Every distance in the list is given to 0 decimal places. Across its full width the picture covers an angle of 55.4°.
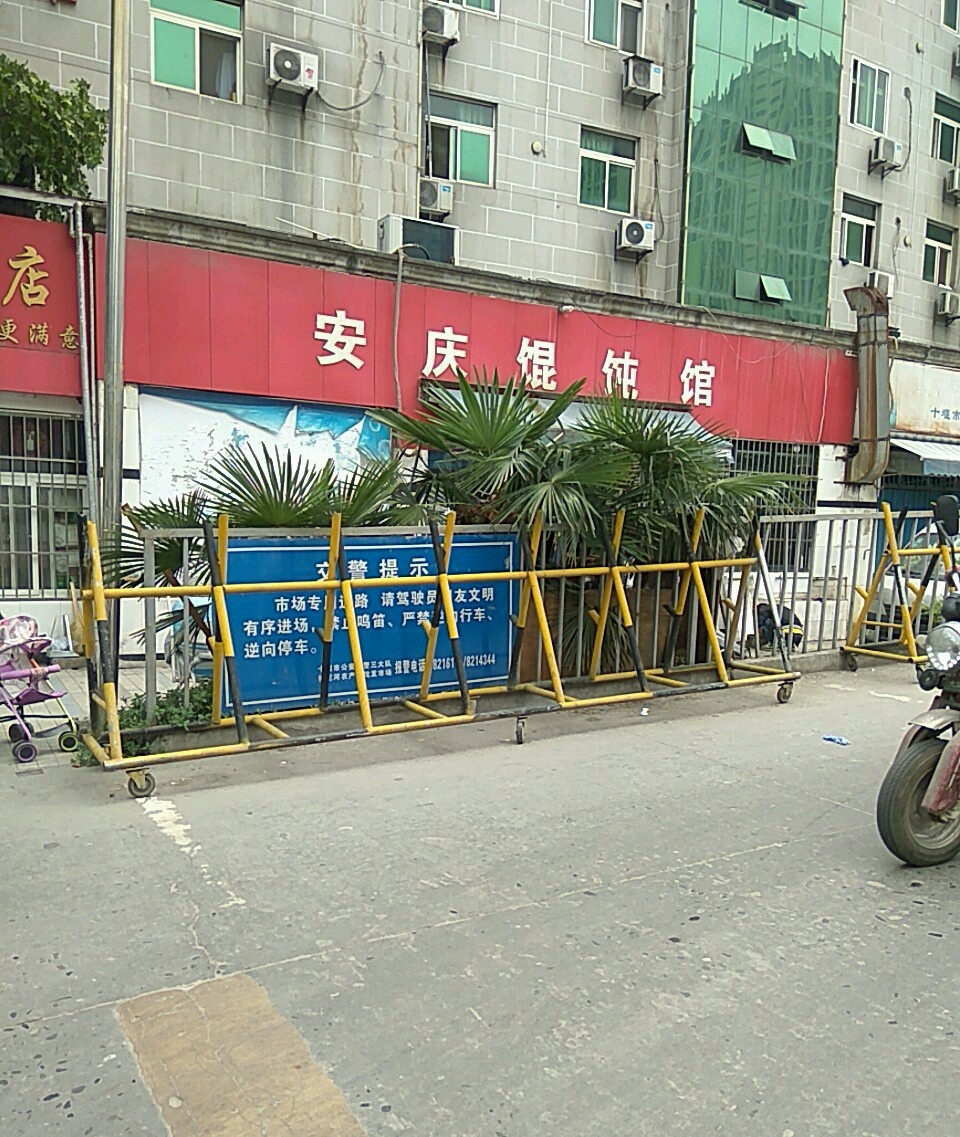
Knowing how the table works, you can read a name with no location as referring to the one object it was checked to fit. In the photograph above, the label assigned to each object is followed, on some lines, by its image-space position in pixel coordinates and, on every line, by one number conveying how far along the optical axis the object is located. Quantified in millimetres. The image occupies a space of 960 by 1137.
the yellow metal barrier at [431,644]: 5289
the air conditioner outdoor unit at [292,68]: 11398
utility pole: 7242
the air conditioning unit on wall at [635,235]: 14633
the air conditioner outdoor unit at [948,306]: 19078
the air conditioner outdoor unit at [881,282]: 17812
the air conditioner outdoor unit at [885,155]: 17703
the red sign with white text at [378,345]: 9039
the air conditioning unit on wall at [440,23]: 12711
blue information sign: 6062
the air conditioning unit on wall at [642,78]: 14523
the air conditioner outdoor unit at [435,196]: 13023
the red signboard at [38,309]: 8312
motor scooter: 3936
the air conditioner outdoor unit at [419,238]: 11711
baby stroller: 5605
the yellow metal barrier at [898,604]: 8781
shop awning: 14745
